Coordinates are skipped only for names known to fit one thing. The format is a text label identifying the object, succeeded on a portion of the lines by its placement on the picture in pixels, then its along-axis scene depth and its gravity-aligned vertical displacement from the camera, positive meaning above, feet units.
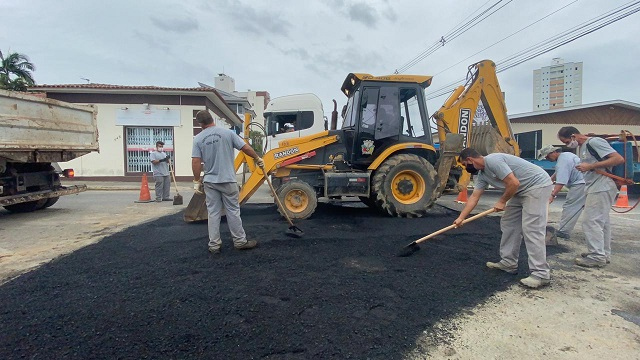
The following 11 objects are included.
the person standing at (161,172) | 29.73 -0.55
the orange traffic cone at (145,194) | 31.19 -2.52
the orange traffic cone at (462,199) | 30.82 -3.00
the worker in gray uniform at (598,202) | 12.80 -1.36
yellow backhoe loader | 20.31 +0.65
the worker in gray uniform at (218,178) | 13.46 -0.47
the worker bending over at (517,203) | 10.91 -1.26
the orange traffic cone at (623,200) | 28.25 -2.85
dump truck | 20.33 +1.43
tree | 68.23 +19.55
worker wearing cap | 16.56 -1.04
